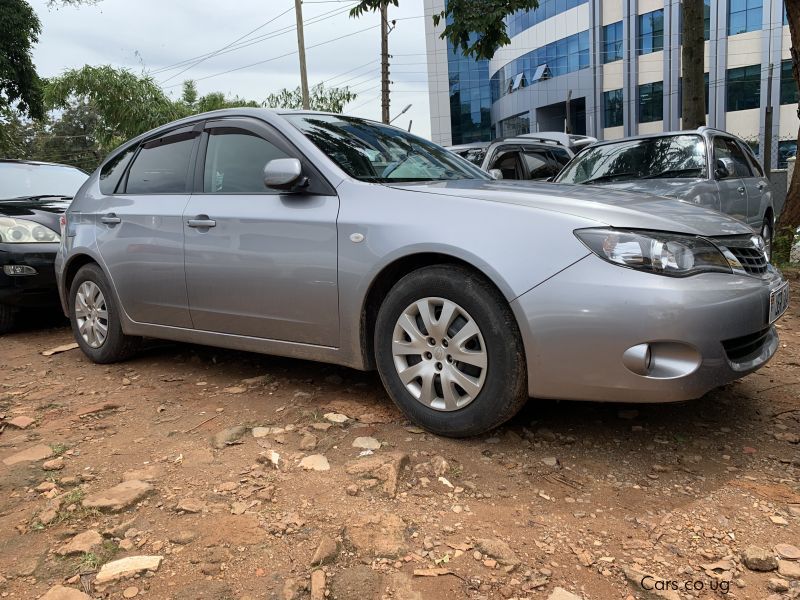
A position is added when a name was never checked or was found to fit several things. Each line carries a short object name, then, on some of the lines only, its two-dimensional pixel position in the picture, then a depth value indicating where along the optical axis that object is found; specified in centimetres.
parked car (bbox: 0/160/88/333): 553
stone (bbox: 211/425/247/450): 297
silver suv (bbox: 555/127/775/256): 594
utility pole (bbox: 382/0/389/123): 2230
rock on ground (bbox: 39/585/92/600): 189
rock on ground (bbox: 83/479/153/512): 241
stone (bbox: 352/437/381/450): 284
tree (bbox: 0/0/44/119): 1667
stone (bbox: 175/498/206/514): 238
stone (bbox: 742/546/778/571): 191
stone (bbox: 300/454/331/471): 268
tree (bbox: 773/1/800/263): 701
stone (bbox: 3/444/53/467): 293
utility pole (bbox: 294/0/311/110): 2253
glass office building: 3438
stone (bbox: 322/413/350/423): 315
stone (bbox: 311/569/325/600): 184
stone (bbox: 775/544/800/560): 196
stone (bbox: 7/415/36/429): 340
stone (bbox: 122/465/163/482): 266
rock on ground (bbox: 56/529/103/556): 212
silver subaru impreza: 243
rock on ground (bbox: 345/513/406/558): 207
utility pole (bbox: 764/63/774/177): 1405
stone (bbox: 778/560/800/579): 188
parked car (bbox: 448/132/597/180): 876
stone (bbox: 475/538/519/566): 199
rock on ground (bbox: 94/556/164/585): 198
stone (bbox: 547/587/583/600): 181
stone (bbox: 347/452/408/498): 249
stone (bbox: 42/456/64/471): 281
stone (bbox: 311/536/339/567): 200
